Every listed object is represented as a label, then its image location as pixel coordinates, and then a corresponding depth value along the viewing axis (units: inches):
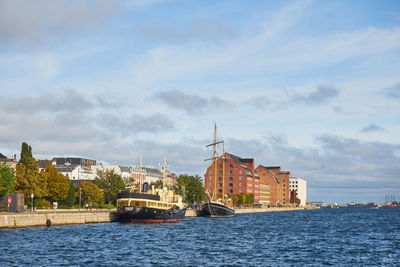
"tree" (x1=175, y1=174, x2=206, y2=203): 7327.8
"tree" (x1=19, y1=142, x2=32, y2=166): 4845.0
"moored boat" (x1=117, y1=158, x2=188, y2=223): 4173.2
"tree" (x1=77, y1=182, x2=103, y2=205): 5836.6
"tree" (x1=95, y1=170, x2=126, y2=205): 6102.4
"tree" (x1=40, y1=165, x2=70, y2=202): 5132.9
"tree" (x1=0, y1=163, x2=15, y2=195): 4178.2
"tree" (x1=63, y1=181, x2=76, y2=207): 5285.4
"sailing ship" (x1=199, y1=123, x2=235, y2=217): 5816.9
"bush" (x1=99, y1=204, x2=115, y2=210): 5664.4
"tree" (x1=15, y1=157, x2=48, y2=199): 4643.2
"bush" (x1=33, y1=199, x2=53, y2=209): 4579.7
